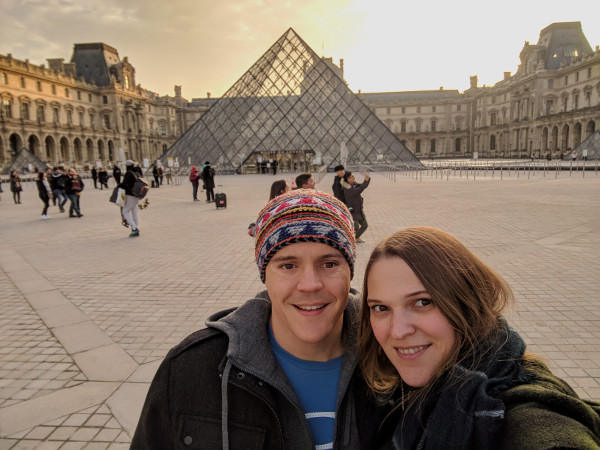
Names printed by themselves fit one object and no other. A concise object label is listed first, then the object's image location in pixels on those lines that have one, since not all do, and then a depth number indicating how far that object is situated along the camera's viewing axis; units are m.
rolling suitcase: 12.34
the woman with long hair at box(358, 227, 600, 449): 0.90
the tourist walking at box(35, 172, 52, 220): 11.59
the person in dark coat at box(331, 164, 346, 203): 7.51
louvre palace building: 46.16
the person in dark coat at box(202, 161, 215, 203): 13.99
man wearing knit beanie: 1.12
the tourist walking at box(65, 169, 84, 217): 11.22
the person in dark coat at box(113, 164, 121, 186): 18.33
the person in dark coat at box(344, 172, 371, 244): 7.14
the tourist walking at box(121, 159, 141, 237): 8.25
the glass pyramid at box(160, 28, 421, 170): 31.64
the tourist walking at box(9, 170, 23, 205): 15.67
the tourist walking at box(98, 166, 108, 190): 22.05
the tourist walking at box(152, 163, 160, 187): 21.60
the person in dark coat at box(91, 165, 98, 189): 22.27
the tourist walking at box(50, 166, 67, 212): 12.00
